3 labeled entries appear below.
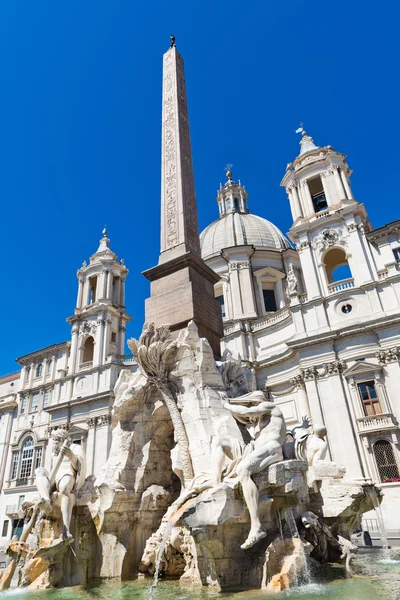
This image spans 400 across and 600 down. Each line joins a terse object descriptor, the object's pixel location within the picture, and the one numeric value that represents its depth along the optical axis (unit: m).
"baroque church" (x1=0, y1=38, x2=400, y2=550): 18.75
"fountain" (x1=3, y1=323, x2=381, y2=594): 5.52
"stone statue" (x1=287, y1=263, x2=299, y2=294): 26.31
